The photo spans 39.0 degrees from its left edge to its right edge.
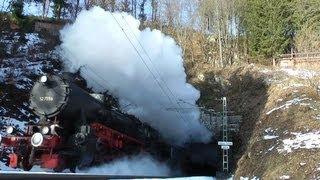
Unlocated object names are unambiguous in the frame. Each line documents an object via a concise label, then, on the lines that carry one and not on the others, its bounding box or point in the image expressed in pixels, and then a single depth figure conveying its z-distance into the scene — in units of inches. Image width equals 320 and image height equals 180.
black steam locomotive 563.8
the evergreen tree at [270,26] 1737.2
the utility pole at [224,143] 770.6
